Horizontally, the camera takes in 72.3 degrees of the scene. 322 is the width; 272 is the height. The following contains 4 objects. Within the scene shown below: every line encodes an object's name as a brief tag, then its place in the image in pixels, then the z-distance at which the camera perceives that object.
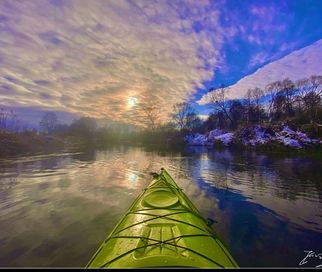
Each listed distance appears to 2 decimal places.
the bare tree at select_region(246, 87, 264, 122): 69.49
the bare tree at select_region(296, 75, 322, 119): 53.71
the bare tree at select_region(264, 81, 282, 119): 63.88
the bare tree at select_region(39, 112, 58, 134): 97.50
